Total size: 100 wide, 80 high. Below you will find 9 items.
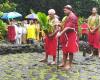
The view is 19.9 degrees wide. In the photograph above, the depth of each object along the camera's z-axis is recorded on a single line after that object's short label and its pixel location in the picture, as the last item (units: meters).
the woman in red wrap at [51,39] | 8.39
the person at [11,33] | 14.90
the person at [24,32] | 15.26
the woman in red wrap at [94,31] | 9.76
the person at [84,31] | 14.85
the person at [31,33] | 15.21
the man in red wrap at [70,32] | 7.68
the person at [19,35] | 14.86
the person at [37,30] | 15.52
